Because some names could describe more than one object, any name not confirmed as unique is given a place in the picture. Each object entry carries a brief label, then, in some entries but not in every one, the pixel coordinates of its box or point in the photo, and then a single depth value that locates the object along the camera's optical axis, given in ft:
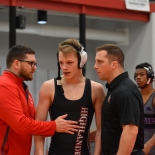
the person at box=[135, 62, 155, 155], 31.75
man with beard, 20.94
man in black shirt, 19.76
